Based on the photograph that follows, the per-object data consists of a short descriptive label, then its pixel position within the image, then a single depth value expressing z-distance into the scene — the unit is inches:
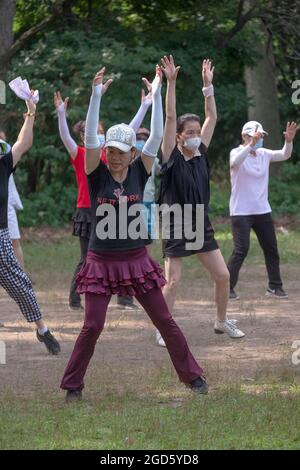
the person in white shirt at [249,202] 910.4
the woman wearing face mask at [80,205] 809.9
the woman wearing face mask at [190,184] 689.0
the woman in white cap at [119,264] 564.7
